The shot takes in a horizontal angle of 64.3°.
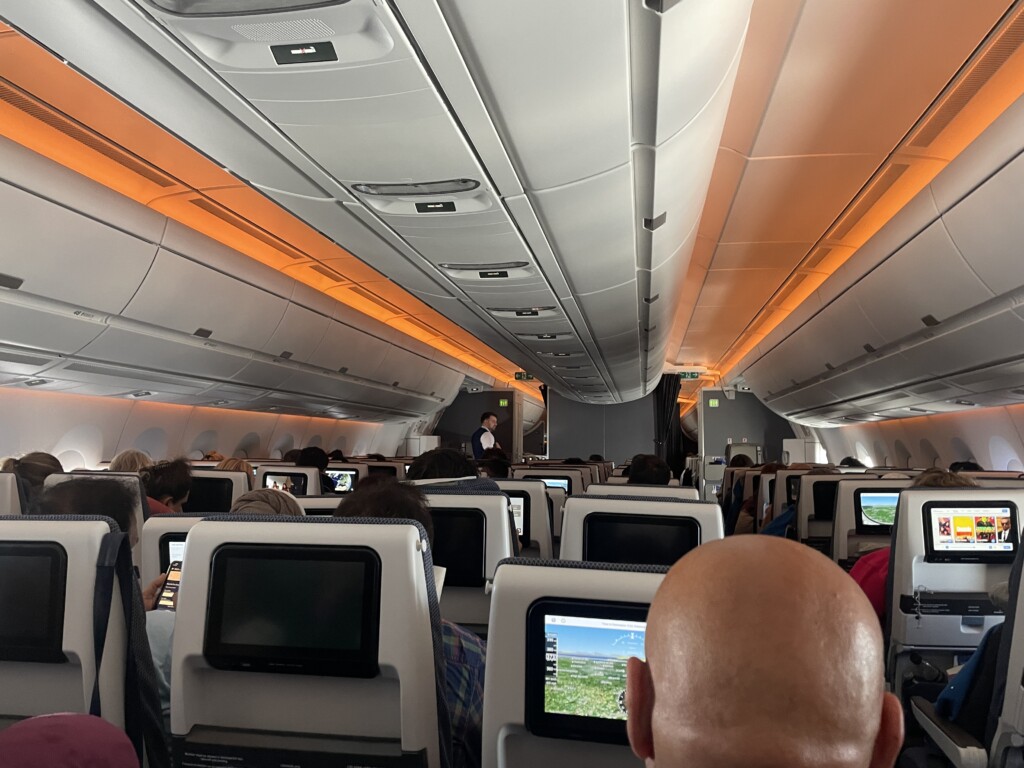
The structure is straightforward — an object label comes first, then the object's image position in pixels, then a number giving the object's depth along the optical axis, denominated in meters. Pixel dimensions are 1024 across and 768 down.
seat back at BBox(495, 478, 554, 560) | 5.75
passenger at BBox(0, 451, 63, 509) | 6.50
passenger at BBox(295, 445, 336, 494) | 9.93
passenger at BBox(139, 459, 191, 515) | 5.94
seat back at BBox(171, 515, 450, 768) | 2.07
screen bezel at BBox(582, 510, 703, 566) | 3.76
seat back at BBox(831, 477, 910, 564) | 6.77
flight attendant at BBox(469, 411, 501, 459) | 13.68
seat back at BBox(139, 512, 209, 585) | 3.62
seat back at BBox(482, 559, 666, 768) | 1.94
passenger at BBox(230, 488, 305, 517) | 3.63
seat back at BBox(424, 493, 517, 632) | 4.16
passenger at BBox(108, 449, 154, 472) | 7.46
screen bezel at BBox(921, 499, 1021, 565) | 4.26
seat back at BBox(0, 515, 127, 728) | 2.24
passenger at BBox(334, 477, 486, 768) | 2.52
